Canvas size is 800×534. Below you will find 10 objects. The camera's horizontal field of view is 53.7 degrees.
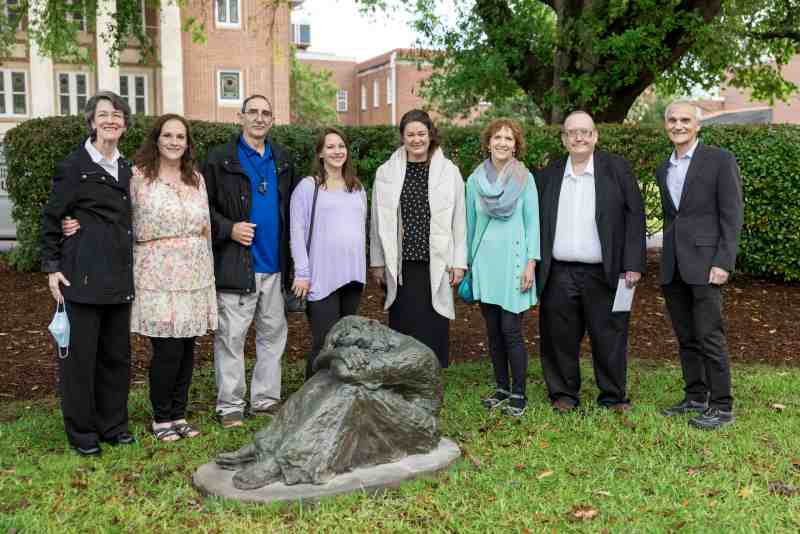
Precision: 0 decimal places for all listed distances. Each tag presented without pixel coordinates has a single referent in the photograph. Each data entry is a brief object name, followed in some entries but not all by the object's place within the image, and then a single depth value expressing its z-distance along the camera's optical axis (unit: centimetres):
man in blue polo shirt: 548
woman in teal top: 561
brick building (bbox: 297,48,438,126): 4512
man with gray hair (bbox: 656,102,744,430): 536
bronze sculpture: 432
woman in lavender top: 557
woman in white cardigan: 575
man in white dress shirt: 559
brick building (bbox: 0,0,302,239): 2700
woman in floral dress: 509
